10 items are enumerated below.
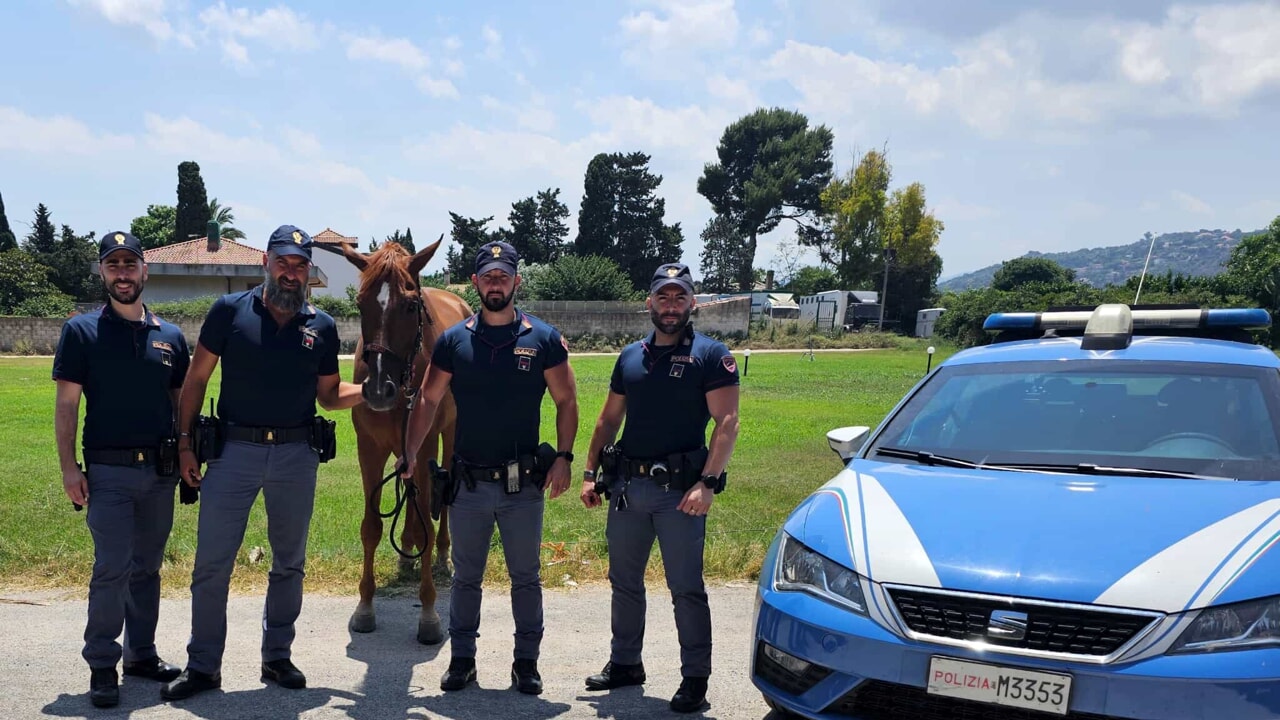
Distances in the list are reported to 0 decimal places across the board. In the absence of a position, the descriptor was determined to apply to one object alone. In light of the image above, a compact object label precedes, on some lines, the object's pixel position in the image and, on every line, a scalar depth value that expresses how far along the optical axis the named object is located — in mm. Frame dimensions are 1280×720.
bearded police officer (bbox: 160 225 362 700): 4461
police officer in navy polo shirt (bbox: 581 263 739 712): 4332
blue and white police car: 2861
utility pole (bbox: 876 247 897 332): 60875
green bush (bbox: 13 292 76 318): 43281
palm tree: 75125
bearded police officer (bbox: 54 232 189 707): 4328
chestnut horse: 5086
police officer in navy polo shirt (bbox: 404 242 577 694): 4512
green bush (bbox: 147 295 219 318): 40688
